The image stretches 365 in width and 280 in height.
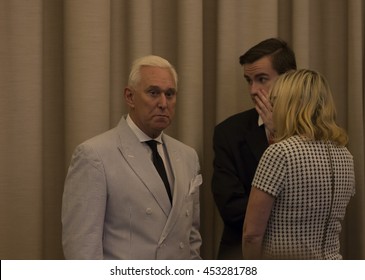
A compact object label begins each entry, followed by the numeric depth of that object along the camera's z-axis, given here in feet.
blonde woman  18.44
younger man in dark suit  19.65
